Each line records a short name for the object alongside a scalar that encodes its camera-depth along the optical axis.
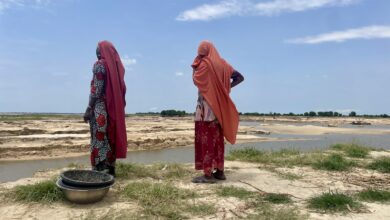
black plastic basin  4.65
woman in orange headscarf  5.85
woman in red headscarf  5.73
